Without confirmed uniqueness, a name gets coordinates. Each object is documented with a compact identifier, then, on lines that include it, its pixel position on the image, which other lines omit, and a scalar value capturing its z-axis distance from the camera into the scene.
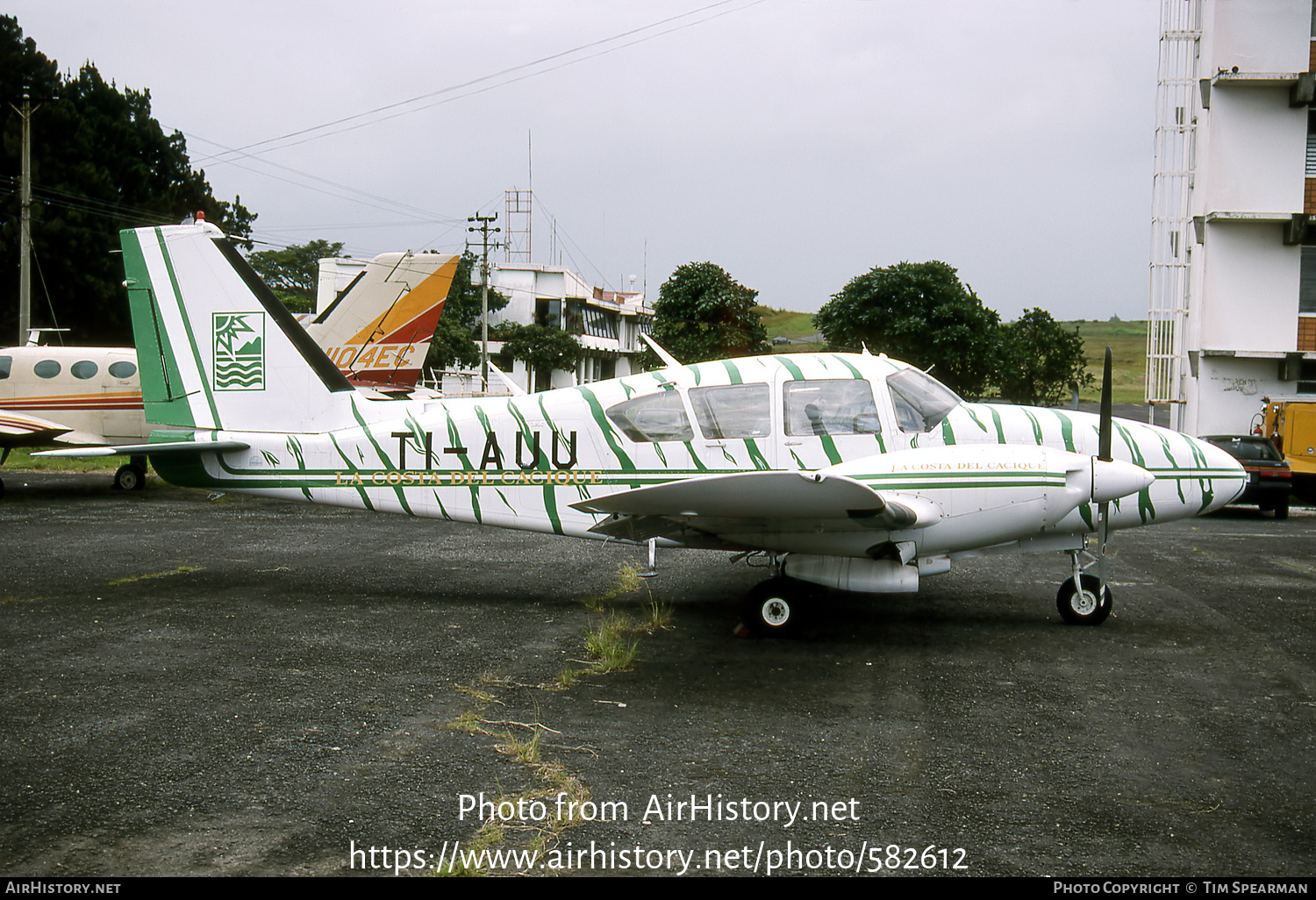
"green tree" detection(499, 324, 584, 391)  62.53
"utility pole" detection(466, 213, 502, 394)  43.19
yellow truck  19.38
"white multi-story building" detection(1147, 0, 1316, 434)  25.22
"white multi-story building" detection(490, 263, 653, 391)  73.44
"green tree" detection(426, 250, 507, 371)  50.51
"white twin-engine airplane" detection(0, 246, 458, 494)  17.67
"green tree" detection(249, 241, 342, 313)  78.81
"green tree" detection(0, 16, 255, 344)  35.41
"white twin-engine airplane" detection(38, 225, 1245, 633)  7.52
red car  17.20
